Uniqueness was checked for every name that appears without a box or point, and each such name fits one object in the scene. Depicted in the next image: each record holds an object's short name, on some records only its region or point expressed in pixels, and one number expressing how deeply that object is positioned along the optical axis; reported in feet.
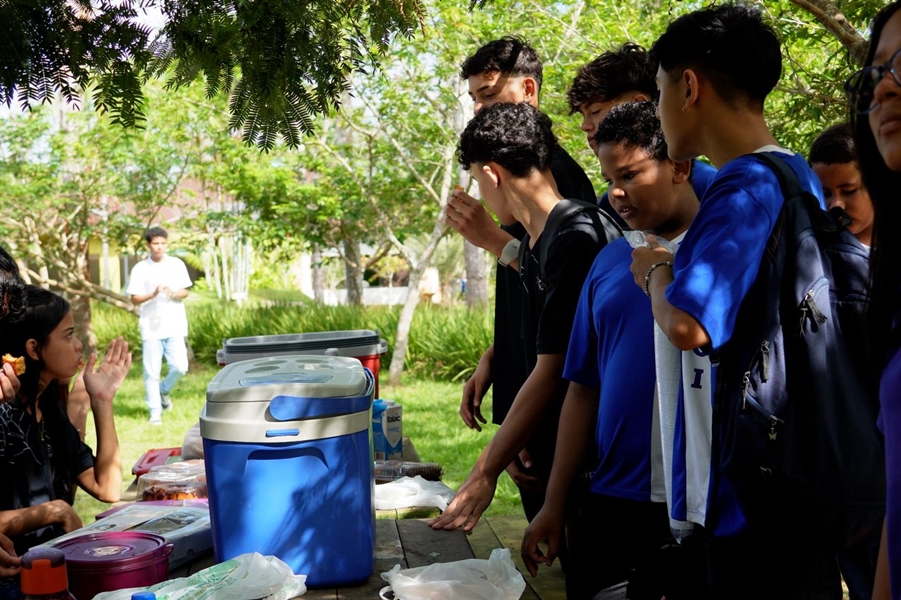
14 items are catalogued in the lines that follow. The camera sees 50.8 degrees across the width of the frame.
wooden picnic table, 8.78
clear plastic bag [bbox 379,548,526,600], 8.12
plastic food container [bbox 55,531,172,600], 8.27
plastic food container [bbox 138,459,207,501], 11.58
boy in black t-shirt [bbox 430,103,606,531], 8.48
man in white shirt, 29.94
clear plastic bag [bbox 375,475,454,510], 11.55
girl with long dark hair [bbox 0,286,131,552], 9.91
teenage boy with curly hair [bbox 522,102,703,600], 7.39
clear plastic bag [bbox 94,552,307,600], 7.85
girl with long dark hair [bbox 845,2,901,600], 4.12
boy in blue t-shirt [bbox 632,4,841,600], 5.80
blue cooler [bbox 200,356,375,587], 8.52
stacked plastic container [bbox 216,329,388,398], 15.47
